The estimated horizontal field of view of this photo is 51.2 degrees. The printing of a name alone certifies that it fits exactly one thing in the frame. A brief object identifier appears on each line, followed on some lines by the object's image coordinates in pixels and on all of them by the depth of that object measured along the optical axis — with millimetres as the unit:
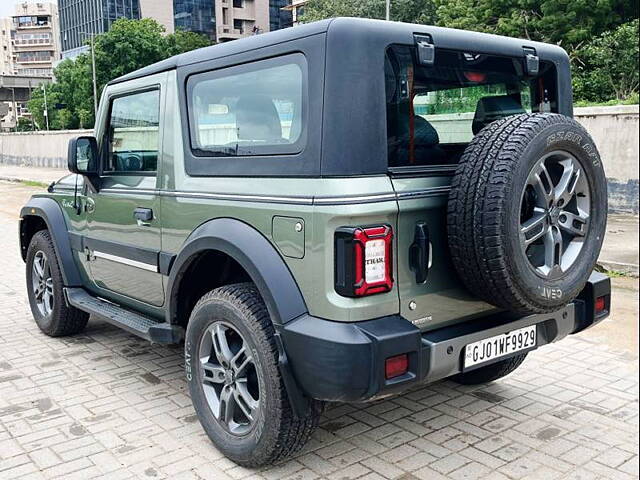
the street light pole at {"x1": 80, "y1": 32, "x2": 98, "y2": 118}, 41625
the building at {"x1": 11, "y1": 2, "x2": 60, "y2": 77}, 123938
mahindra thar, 2750
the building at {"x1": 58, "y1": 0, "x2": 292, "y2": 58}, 85625
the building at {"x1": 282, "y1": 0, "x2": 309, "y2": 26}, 64450
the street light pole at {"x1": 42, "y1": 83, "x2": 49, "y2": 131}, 56188
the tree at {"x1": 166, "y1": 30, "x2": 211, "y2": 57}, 52812
